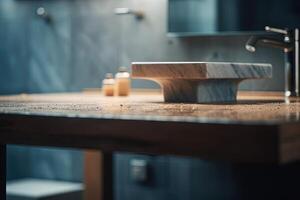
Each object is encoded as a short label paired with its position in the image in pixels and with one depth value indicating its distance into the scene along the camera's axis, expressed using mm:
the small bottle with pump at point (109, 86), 2766
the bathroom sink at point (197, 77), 2016
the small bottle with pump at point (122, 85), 2756
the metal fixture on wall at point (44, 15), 3423
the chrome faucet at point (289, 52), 2515
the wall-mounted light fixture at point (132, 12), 3139
